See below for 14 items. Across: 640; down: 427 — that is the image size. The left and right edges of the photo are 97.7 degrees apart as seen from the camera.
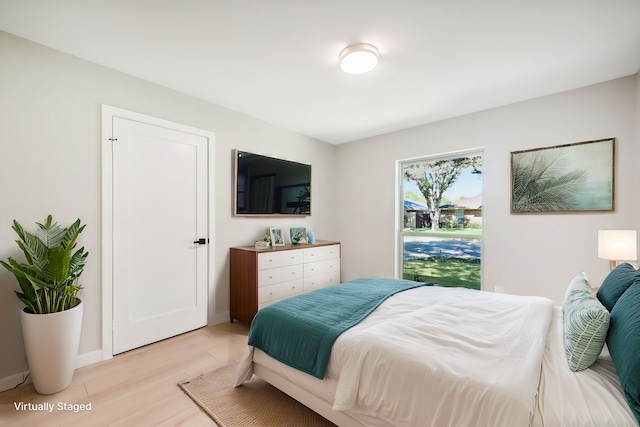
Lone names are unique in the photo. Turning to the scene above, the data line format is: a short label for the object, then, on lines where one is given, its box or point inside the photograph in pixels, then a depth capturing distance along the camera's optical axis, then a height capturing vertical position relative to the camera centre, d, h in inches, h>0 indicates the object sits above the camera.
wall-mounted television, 135.8 +14.5
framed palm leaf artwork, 105.0 +14.4
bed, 40.8 -26.7
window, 141.3 -3.3
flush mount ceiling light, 83.0 +47.6
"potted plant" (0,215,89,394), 73.4 -26.5
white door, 99.0 -7.9
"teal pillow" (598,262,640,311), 57.2 -15.0
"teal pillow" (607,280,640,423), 37.0 -19.1
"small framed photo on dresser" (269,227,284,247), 144.4 -11.8
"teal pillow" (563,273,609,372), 47.4 -21.2
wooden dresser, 121.3 -29.1
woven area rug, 66.0 -49.3
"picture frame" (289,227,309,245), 153.5 -12.4
